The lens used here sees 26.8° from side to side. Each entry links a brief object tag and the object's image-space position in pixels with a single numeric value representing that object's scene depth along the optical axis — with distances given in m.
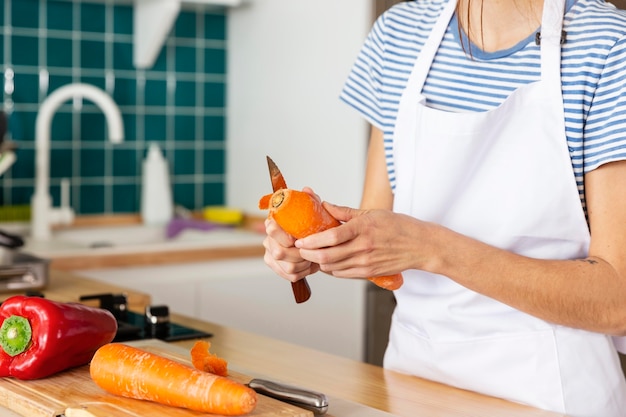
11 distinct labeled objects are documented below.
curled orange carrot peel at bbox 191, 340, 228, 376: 1.71
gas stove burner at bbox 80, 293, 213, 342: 2.20
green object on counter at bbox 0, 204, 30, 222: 3.36
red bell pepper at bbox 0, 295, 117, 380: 1.75
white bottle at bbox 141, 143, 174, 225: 3.58
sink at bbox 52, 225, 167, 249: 3.38
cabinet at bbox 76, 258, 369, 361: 3.19
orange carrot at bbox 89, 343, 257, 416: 1.49
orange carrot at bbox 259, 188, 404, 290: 1.61
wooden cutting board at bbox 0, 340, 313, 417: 1.53
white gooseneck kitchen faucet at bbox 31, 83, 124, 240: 3.34
